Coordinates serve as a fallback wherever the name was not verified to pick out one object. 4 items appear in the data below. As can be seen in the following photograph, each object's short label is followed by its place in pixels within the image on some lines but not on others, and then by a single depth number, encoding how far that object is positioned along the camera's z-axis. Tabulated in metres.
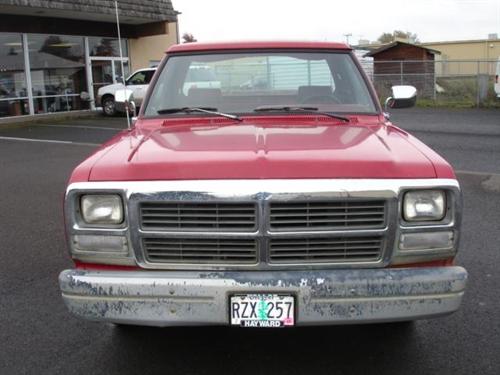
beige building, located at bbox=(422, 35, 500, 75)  57.19
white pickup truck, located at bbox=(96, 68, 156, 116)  19.20
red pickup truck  2.80
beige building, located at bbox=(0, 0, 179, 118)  18.17
